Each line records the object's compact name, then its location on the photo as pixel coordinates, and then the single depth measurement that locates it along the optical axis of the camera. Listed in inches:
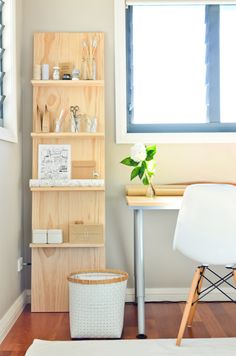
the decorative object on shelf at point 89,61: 133.5
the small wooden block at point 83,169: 133.7
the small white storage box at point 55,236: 128.2
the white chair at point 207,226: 98.5
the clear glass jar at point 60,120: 132.0
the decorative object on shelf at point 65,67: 134.8
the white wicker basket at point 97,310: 108.3
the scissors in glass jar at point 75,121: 131.6
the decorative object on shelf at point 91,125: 132.0
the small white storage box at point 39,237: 128.1
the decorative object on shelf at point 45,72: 132.8
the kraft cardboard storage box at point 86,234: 128.6
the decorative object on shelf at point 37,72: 132.3
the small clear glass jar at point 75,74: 132.3
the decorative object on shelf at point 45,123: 131.3
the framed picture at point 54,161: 133.0
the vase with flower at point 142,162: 124.9
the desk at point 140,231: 110.0
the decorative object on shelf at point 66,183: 127.8
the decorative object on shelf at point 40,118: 132.3
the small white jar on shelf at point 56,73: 132.6
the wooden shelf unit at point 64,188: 129.5
